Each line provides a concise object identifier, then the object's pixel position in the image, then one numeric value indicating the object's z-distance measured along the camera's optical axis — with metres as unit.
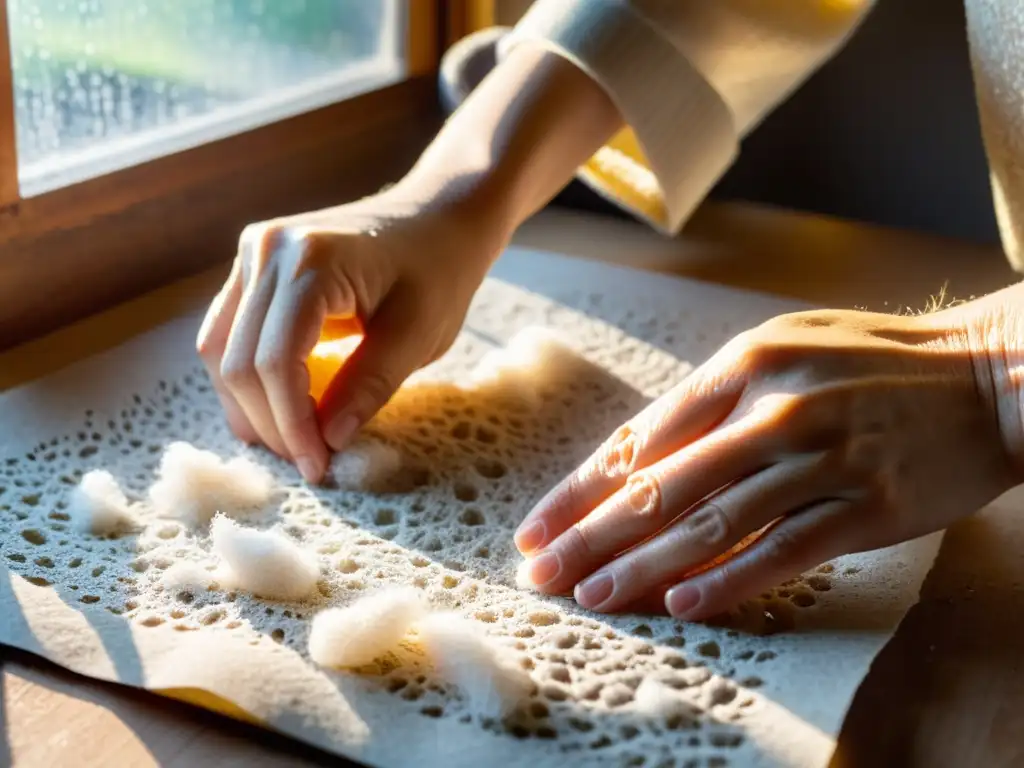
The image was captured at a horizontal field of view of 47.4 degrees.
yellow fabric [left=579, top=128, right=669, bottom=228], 1.00
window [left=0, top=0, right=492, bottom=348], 0.85
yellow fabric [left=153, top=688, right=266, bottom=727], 0.49
